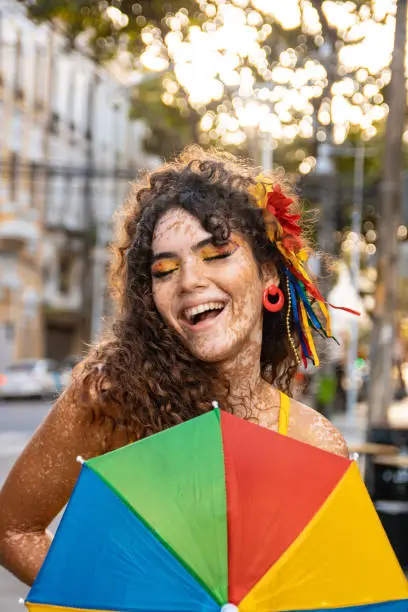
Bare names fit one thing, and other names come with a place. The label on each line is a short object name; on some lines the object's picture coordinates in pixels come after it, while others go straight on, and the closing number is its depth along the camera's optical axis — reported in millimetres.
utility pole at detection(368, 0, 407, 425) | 12508
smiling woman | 2307
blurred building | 42969
